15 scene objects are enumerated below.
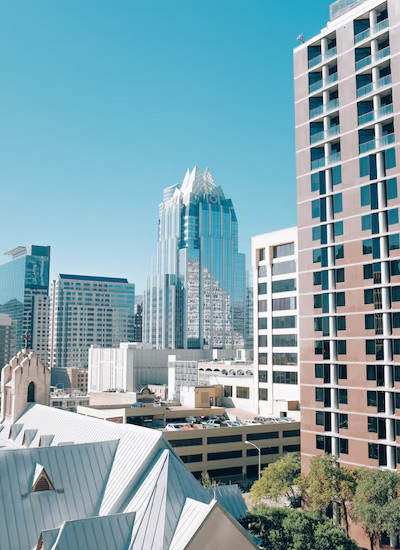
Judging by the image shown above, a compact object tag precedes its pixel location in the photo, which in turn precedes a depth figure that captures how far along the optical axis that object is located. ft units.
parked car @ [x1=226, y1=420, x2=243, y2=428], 280.22
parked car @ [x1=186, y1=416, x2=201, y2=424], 302.62
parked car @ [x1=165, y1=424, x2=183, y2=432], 266.16
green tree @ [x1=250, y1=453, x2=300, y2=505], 188.55
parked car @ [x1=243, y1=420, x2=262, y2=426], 284.61
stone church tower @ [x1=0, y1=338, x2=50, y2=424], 218.18
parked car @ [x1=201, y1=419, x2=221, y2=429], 281.33
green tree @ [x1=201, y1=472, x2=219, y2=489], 212.58
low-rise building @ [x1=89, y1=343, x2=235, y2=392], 602.03
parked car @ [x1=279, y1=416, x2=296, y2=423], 299.17
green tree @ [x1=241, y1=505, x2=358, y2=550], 122.31
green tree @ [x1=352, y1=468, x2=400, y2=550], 151.02
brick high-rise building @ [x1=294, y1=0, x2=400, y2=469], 175.32
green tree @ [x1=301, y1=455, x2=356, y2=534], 167.73
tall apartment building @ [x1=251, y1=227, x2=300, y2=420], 315.99
